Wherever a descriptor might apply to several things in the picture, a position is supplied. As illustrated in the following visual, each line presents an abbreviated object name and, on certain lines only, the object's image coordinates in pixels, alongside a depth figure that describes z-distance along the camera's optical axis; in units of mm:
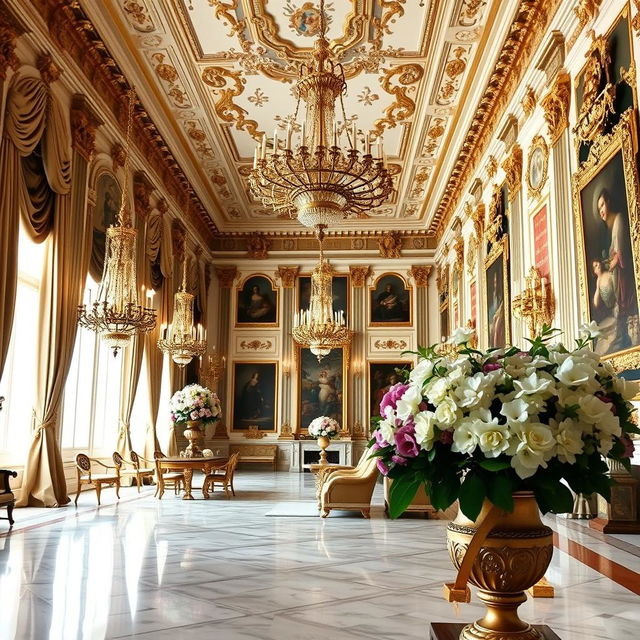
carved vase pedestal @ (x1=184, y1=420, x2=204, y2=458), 10133
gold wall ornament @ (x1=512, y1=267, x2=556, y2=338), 7965
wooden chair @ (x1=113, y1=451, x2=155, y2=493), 9477
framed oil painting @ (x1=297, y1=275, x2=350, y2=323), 17188
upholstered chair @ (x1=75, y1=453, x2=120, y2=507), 8359
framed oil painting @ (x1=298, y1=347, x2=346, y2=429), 16578
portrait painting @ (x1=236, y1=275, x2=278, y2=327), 17266
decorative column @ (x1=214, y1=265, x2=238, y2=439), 16828
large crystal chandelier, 6484
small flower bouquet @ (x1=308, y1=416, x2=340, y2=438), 10580
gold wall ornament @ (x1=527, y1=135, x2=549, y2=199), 8234
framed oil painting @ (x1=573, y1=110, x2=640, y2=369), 5664
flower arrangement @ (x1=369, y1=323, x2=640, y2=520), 1615
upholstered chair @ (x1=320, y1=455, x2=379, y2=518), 7879
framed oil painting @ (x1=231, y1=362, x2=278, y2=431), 16672
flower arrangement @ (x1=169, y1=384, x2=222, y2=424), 10586
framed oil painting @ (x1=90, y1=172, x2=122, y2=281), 9633
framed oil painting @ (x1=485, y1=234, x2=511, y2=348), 9852
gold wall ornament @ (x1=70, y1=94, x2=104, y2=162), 8836
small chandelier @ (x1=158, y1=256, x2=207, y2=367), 11242
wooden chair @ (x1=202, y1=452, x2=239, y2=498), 9962
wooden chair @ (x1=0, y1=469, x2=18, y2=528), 6401
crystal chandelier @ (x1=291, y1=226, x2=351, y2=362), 11852
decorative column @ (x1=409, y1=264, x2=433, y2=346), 16984
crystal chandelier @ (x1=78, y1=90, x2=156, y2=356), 7883
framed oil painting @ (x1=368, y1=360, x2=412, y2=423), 16609
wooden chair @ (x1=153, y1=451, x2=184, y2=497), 9422
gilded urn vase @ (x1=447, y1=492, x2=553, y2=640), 1684
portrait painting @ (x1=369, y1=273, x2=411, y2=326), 17109
